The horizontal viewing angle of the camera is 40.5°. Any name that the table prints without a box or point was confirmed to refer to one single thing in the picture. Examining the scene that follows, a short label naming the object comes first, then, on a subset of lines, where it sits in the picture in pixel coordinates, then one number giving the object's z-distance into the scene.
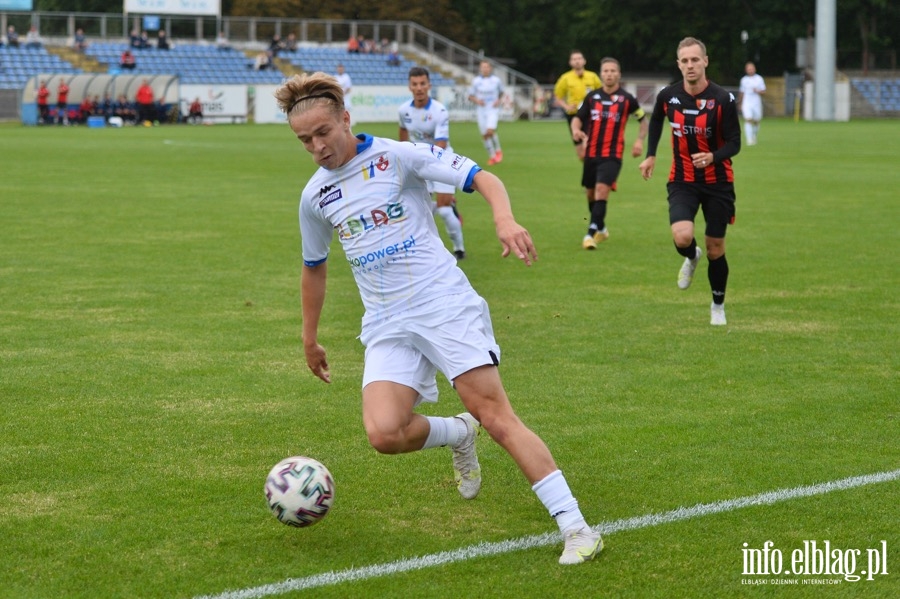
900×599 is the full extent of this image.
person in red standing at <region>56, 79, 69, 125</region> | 47.81
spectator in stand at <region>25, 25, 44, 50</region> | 54.69
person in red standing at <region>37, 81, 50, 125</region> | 47.75
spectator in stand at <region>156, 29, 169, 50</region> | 57.50
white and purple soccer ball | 5.07
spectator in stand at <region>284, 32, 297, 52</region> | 59.84
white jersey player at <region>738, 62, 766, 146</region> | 36.78
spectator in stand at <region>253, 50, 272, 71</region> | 57.56
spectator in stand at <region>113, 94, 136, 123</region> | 49.22
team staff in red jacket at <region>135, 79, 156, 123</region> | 48.66
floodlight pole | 54.53
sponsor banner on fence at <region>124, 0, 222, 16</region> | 58.00
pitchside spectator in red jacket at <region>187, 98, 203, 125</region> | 51.06
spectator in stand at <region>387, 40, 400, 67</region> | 61.09
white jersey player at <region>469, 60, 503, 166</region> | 28.81
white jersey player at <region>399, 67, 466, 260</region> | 13.49
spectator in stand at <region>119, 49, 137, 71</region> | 54.44
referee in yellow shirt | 21.69
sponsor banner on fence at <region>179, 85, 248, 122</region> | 51.03
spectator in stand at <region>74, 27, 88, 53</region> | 55.72
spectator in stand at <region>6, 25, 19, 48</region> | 53.91
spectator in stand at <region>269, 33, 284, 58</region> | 59.25
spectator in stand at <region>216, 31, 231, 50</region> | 59.72
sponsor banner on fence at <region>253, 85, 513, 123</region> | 53.53
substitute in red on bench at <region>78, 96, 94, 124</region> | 48.91
